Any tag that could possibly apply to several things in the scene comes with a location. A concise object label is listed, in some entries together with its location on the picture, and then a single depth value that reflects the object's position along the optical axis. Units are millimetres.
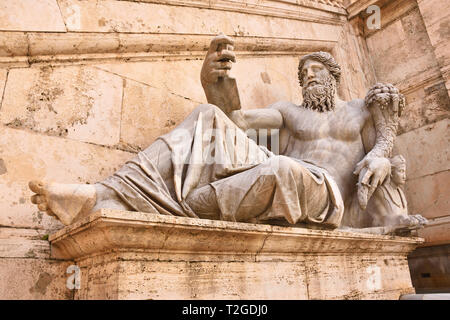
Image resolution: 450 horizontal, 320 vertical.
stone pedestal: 1673
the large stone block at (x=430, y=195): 4516
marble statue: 1986
